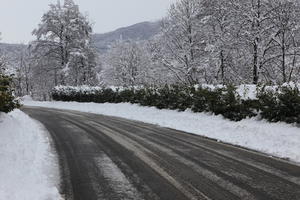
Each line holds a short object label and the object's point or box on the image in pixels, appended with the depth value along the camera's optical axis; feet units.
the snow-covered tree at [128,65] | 208.44
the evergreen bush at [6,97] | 35.73
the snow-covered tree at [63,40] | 144.66
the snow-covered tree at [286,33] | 74.28
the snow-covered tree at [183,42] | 96.53
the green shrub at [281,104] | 39.56
